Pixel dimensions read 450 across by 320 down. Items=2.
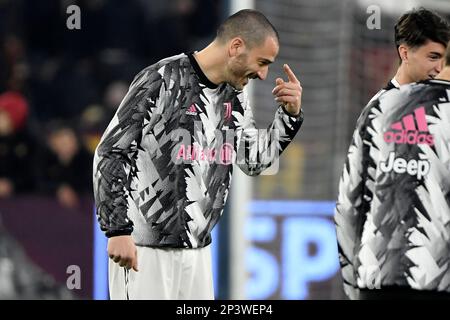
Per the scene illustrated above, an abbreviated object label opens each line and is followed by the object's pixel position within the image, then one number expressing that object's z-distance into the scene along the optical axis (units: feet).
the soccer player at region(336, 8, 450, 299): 22.75
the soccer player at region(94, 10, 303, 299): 24.97
